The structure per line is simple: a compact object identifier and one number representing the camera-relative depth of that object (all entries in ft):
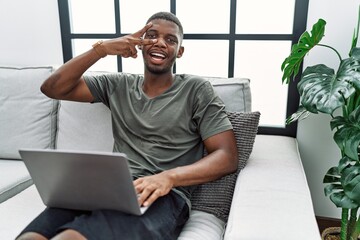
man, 3.90
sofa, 3.01
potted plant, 3.67
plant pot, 5.09
